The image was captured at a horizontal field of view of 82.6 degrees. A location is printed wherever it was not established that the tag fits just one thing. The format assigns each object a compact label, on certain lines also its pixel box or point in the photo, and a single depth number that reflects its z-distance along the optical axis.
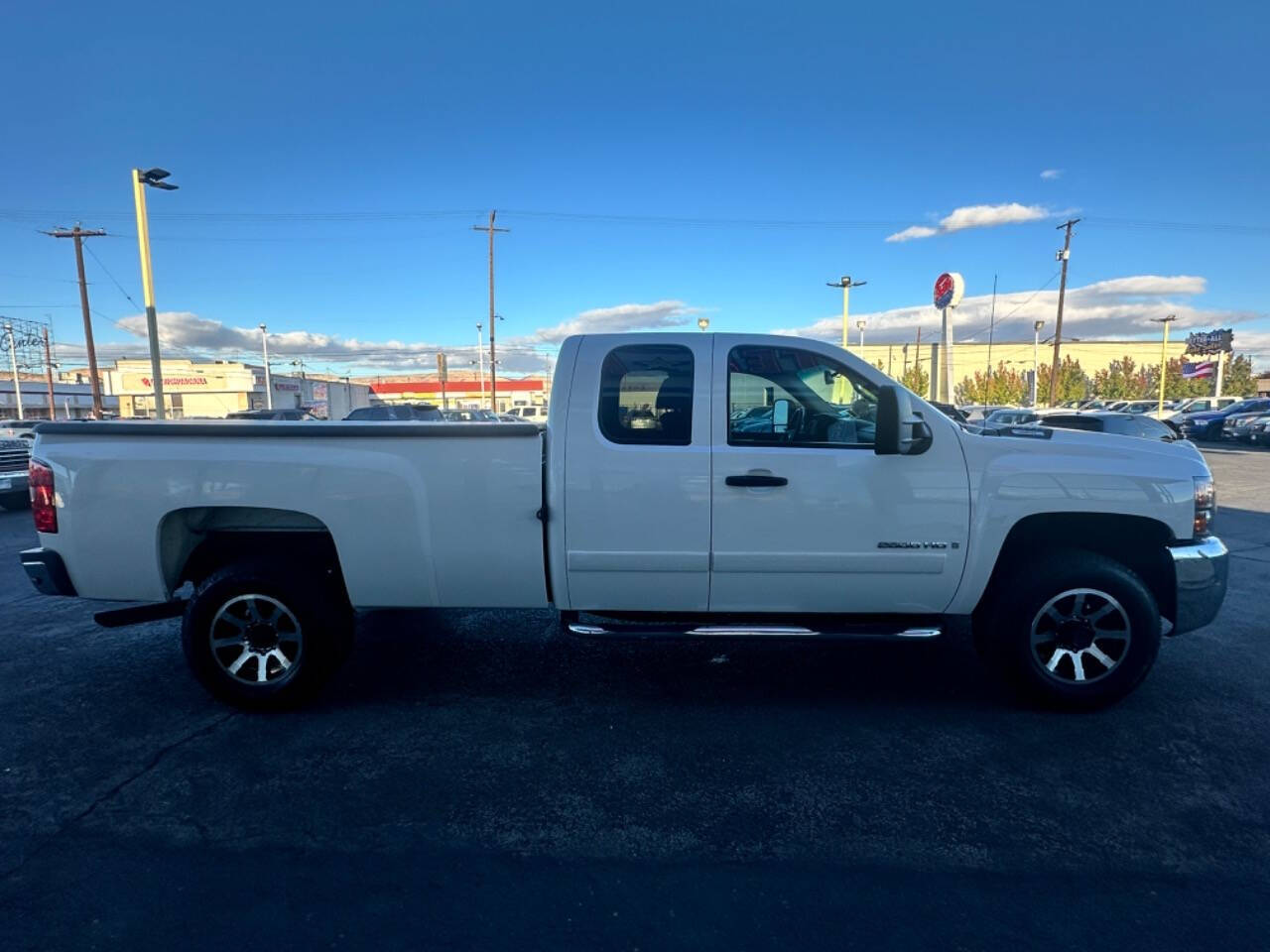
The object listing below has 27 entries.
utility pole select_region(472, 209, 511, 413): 43.00
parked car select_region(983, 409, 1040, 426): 16.20
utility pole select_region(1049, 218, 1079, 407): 39.84
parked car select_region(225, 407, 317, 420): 22.85
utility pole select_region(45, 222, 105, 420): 33.34
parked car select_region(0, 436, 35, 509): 12.16
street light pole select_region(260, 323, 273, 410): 55.00
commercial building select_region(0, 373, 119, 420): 69.44
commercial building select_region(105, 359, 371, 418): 73.62
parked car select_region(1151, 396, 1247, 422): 34.91
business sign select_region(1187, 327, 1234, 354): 63.47
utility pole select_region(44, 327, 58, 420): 53.34
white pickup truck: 3.78
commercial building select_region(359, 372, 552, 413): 87.66
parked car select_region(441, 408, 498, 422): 30.01
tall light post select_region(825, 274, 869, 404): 29.54
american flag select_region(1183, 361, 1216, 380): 71.50
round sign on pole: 20.19
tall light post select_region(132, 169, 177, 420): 16.73
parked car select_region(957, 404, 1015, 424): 23.51
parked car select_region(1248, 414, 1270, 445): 26.67
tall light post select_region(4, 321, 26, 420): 61.00
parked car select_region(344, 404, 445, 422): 22.54
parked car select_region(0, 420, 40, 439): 15.52
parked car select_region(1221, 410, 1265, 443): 27.67
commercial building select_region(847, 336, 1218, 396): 101.94
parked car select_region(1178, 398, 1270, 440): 30.19
